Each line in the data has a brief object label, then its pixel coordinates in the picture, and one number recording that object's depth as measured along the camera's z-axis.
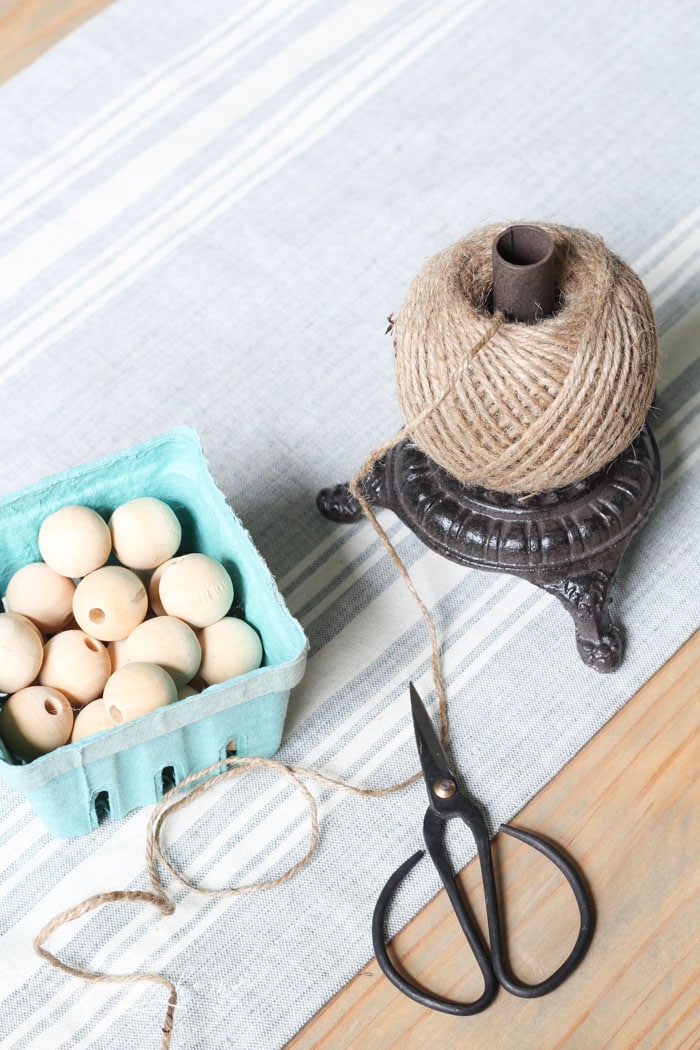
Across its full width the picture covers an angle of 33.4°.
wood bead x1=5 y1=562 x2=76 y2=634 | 0.78
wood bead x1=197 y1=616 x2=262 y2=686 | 0.77
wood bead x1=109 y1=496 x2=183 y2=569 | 0.79
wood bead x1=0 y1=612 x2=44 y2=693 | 0.73
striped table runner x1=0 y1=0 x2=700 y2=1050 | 0.78
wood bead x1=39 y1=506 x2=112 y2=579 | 0.77
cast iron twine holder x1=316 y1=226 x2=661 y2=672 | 0.82
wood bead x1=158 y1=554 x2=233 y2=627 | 0.77
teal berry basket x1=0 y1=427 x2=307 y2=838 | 0.72
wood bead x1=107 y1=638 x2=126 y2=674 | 0.77
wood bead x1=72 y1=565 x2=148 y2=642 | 0.76
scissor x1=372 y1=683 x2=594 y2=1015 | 0.73
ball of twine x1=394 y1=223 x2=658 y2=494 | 0.71
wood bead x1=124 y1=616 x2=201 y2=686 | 0.75
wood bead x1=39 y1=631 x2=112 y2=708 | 0.75
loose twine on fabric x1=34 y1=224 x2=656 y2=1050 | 0.71
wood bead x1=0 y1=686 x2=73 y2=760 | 0.73
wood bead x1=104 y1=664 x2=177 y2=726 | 0.72
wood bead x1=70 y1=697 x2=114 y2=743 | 0.74
